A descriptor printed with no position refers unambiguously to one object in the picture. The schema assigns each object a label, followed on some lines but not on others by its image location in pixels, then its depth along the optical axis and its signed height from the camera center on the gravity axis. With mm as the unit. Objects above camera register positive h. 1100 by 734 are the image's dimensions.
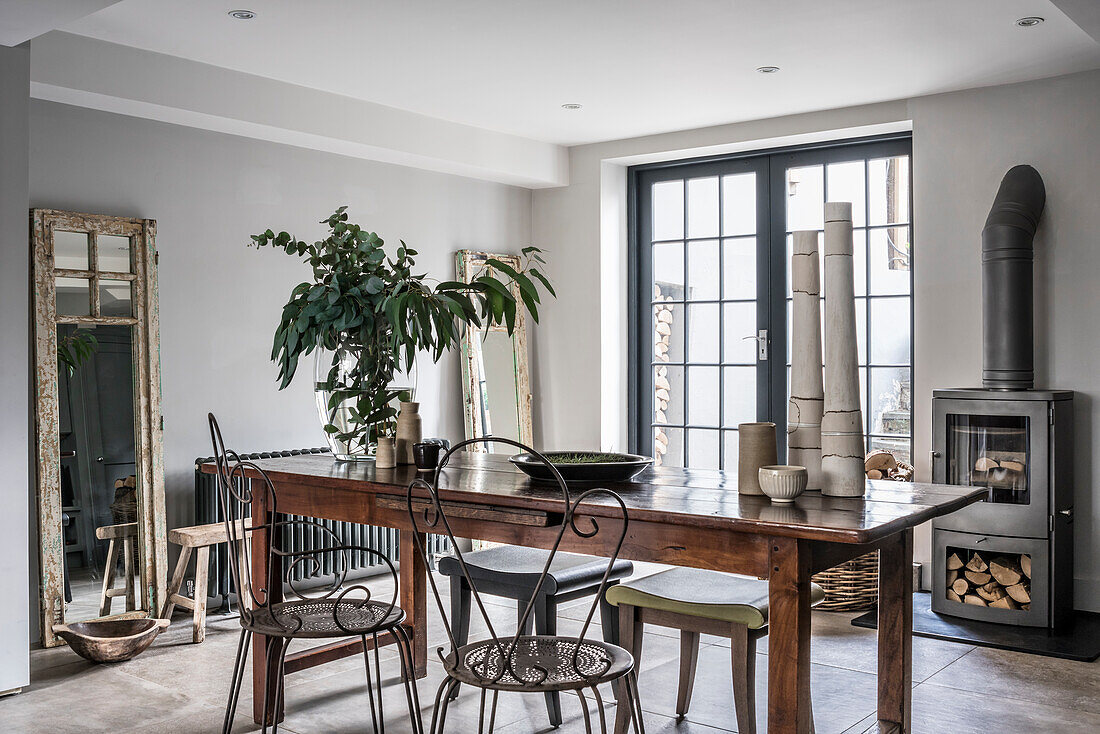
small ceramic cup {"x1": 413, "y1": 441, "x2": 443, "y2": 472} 3193 -326
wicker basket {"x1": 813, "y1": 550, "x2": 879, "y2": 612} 4973 -1196
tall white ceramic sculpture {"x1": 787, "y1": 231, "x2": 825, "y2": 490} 2580 -55
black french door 5875 +410
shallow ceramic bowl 2838 -342
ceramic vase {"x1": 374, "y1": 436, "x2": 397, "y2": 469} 3268 -334
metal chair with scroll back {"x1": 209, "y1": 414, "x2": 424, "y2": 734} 2641 -729
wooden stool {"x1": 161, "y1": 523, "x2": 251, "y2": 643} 4391 -945
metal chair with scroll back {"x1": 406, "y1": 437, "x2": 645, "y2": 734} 2144 -709
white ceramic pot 2426 -327
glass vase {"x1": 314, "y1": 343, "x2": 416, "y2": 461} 3320 -156
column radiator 4844 -1001
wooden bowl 3994 -1143
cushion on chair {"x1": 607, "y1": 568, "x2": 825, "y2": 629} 2906 -751
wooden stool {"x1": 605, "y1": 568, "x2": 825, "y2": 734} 2924 -785
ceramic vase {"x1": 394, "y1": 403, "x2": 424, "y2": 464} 3359 -262
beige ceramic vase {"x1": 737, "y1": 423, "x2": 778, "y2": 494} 2588 -269
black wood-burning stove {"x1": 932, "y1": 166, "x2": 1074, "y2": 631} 4566 -564
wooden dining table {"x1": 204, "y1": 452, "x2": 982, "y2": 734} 2227 -443
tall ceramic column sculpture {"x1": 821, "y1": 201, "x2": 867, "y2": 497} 2518 -67
